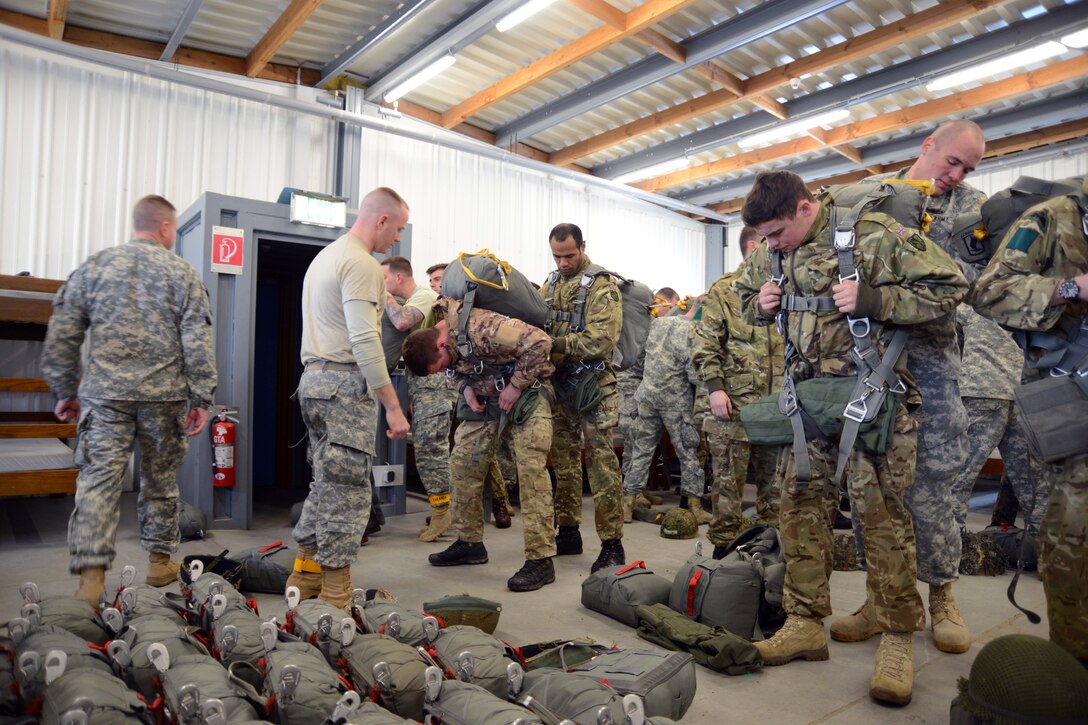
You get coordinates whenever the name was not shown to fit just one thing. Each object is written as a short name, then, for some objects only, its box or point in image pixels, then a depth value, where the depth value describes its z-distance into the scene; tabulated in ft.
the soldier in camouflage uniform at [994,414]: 13.15
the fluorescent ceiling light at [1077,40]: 20.90
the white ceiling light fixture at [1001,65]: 21.81
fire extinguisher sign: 16.44
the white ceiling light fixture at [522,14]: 20.94
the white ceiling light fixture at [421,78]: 24.84
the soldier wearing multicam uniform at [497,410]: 12.10
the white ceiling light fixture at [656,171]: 34.71
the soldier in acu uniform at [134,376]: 10.77
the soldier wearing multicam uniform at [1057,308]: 6.82
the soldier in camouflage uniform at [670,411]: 18.98
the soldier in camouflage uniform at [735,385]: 14.38
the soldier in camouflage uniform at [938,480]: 9.32
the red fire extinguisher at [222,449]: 16.26
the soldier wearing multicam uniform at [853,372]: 8.18
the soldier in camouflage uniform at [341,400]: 10.13
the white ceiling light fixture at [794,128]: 27.96
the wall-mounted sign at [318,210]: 17.29
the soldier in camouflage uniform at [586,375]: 13.08
